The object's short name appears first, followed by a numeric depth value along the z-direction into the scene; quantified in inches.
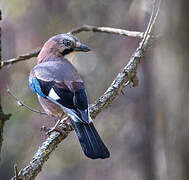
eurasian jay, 315.0
